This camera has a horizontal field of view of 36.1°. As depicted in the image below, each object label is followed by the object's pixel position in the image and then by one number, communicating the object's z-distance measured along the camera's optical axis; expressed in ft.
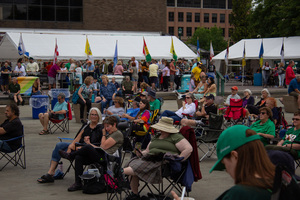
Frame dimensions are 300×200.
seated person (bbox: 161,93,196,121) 39.73
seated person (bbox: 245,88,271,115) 40.29
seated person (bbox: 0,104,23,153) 29.19
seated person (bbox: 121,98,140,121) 37.62
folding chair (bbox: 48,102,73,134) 44.64
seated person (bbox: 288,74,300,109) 53.78
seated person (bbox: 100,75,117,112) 55.21
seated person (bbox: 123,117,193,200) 22.03
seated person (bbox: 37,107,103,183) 26.66
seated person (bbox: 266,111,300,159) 25.17
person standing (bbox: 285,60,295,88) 68.44
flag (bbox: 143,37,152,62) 90.39
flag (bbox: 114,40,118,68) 94.38
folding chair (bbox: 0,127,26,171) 29.45
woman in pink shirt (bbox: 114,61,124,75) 82.64
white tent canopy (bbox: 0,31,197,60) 97.91
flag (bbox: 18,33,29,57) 92.22
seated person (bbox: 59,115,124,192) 24.75
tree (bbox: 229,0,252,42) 213.87
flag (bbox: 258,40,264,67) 101.39
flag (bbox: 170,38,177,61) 94.53
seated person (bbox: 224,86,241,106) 44.29
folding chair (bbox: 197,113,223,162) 32.12
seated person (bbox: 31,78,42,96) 57.88
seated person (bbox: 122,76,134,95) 63.57
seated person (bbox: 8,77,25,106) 64.39
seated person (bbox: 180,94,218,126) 38.93
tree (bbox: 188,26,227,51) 298.76
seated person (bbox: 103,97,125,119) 40.93
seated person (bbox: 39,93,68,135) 44.32
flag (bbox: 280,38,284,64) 97.86
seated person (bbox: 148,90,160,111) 40.59
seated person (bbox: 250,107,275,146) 28.84
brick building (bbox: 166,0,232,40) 347.36
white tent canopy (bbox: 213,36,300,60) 104.63
